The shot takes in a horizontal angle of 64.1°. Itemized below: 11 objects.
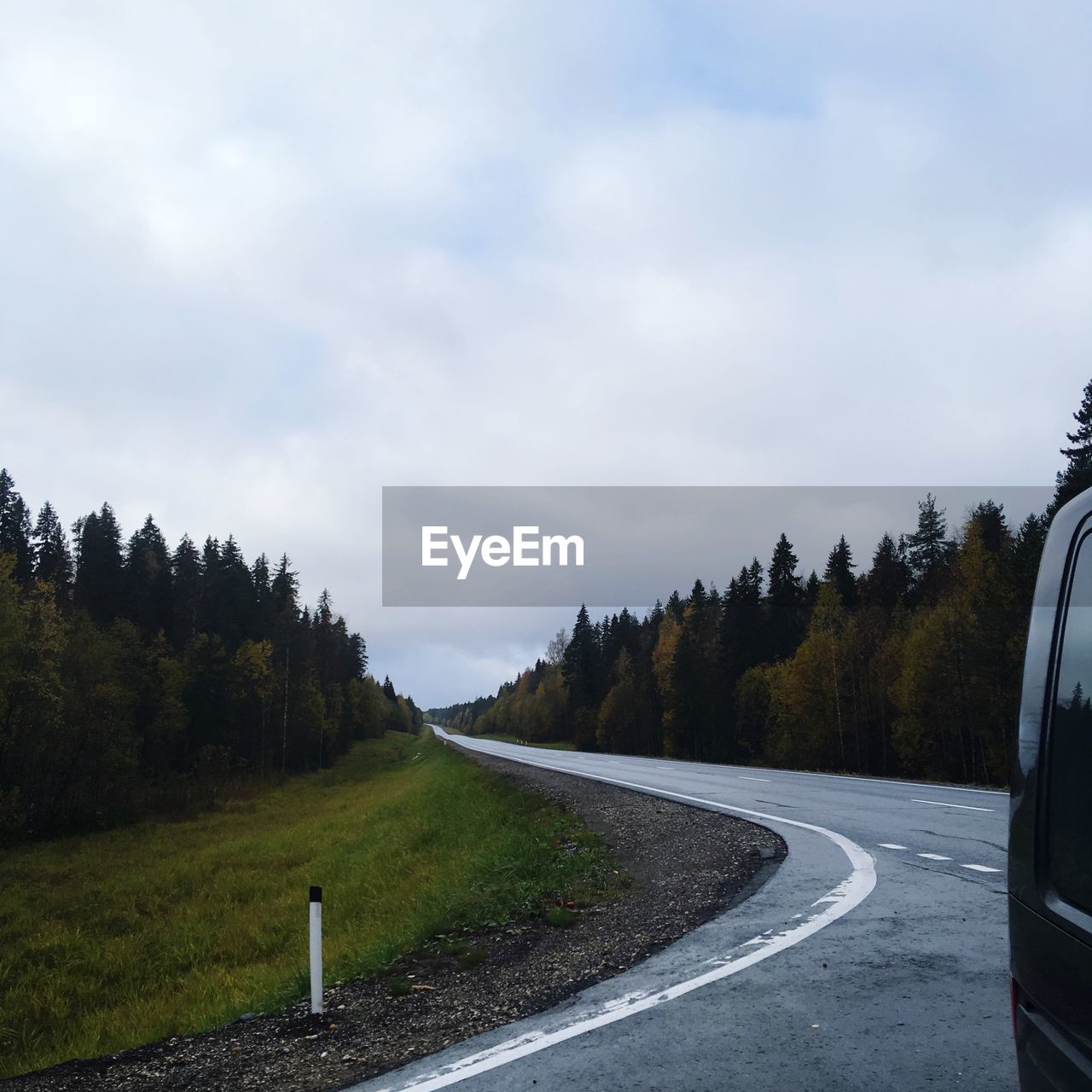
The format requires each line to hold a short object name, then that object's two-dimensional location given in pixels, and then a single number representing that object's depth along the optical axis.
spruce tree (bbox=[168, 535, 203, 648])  66.19
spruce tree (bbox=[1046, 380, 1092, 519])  34.06
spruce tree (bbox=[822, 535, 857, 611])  60.78
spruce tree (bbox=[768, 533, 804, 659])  62.66
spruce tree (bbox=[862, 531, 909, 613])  65.81
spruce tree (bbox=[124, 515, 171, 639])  60.03
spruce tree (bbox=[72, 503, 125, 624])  57.59
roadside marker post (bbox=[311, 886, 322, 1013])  5.99
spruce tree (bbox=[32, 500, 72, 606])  62.84
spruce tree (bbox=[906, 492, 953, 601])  69.81
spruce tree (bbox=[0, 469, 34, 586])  59.22
